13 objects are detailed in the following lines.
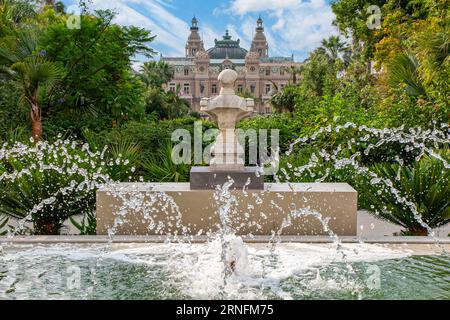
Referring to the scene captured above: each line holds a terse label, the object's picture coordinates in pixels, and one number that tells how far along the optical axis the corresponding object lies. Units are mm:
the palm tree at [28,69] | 11188
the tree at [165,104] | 47188
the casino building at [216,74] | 112000
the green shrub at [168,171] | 9062
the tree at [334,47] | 48156
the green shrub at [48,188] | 7191
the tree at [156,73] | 57906
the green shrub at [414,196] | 7020
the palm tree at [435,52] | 10625
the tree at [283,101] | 36781
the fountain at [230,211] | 6617
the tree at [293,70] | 49925
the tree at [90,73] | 14836
